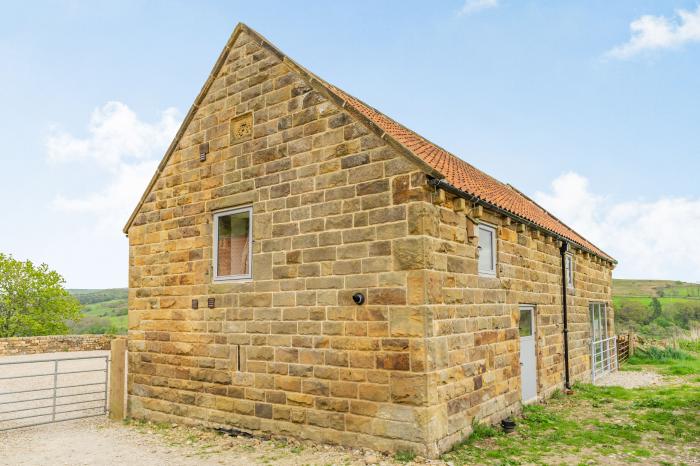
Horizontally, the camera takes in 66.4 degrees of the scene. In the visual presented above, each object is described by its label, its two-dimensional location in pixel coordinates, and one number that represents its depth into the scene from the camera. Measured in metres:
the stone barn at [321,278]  7.24
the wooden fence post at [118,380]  10.92
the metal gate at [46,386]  11.94
